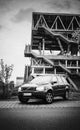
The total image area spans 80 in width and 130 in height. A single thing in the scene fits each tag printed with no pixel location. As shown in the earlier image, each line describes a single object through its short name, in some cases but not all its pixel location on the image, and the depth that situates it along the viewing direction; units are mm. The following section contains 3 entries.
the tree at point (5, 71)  20142
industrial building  25877
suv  6493
